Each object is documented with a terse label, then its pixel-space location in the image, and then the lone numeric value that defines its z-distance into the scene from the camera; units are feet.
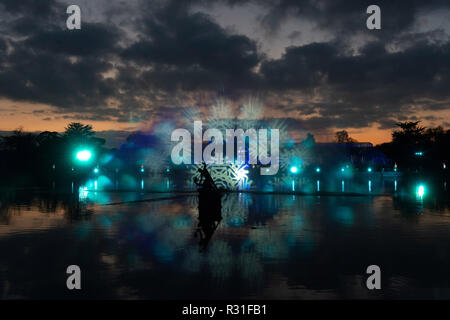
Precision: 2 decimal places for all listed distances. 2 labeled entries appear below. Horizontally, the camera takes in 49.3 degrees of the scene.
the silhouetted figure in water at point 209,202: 87.56
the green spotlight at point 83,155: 141.18
